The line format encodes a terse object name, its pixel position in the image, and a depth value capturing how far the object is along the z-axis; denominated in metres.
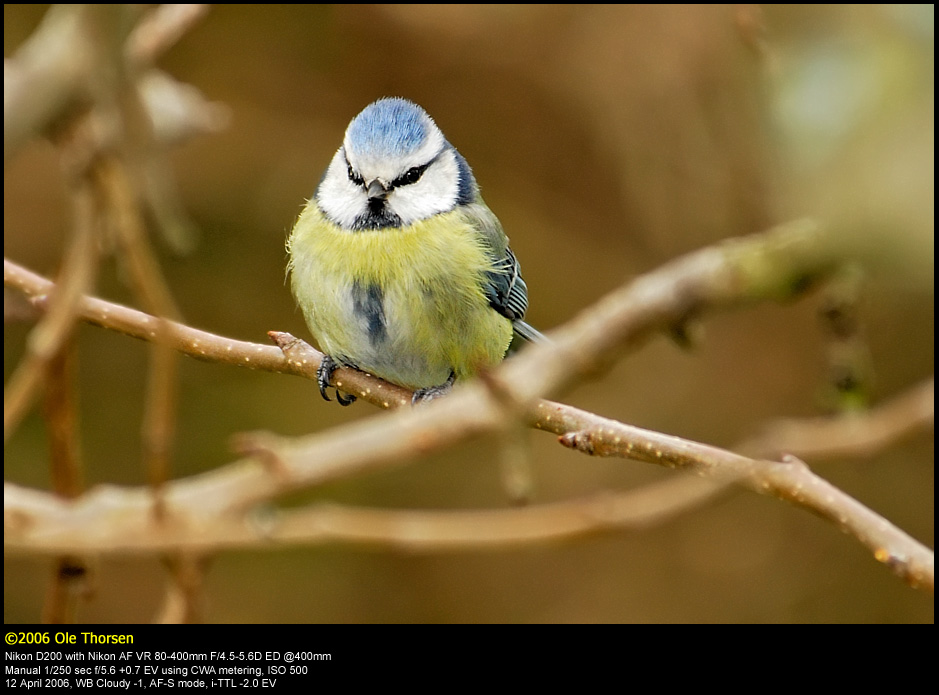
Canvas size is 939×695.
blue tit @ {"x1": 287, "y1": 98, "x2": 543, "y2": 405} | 4.33
